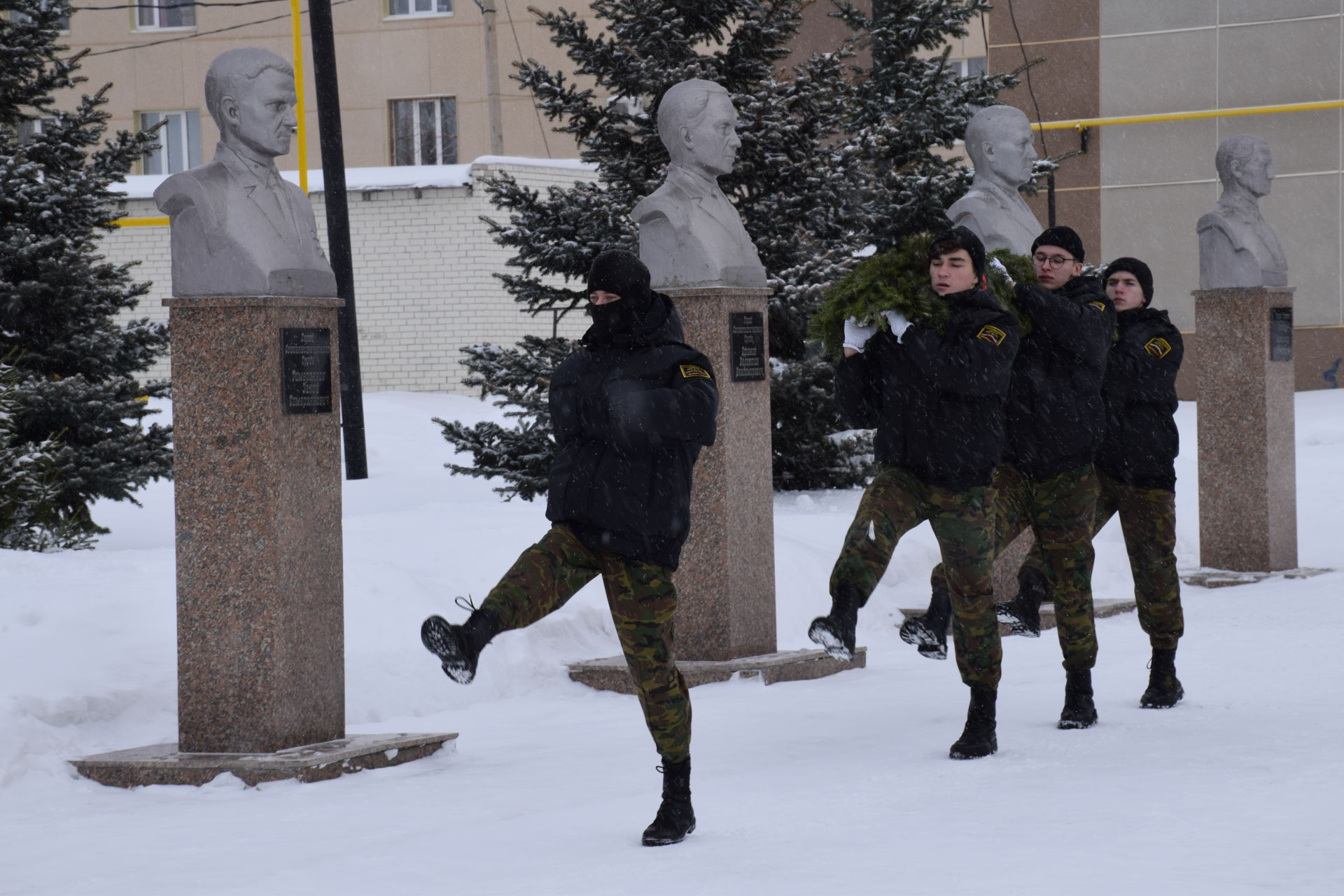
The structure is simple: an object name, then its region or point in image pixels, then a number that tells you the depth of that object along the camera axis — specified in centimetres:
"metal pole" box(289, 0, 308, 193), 2212
